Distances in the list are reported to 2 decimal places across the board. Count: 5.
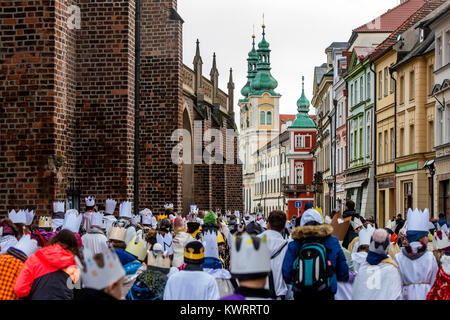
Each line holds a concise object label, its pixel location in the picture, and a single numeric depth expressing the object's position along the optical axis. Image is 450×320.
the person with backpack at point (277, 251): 8.27
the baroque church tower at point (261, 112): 137.12
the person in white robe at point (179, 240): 9.90
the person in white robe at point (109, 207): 16.17
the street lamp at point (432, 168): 29.88
